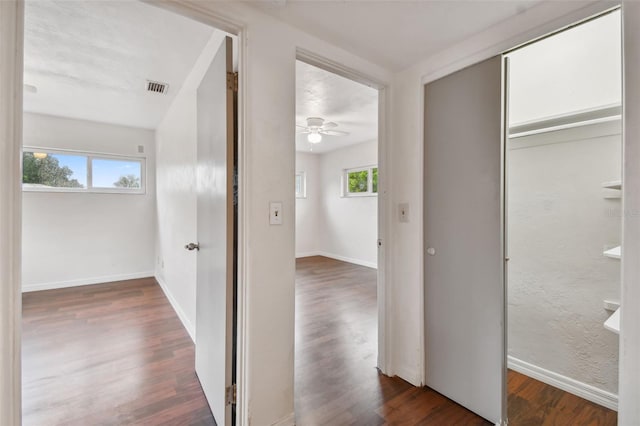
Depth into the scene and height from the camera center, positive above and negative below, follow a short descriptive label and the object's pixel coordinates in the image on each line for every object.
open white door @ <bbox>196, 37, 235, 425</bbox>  1.40 -0.14
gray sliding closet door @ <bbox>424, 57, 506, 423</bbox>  1.49 -0.16
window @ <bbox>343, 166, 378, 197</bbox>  5.52 +0.67
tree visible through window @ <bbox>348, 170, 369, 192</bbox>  5.67 +0.68
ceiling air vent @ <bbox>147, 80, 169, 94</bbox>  2.68 +1.29
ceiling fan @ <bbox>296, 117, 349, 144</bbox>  3.74 +1.27
